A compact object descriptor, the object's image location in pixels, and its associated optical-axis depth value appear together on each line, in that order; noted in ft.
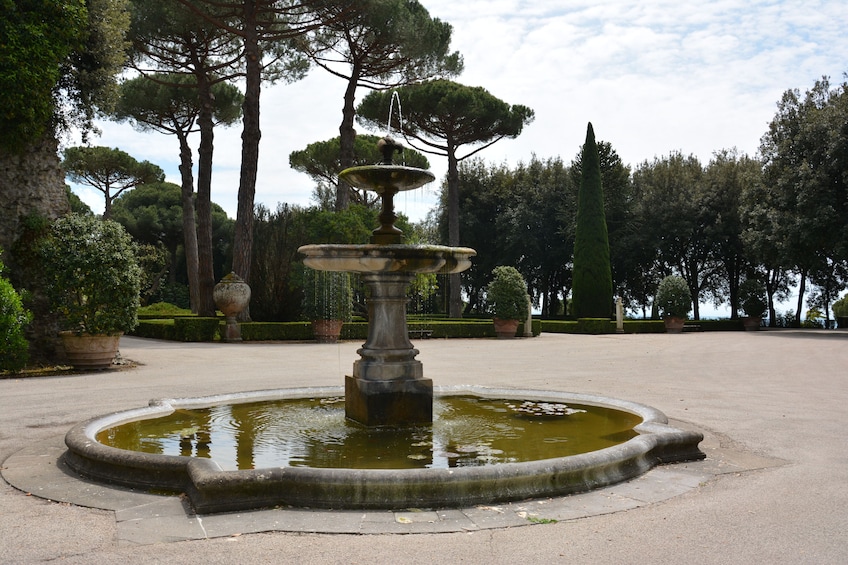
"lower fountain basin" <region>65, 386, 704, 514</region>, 11.39
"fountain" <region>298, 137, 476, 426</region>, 17.52
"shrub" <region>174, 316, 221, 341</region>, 58.44
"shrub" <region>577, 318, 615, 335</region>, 86.38
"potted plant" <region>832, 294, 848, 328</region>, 109.91
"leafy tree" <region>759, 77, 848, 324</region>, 80.74
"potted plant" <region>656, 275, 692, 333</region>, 90.38
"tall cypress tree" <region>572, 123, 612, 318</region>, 99.25
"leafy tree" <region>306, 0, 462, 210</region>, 74.74
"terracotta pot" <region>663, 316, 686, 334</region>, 90.89
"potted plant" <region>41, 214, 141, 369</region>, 35.55
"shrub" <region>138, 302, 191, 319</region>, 86.53
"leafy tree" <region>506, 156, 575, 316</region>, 114.01
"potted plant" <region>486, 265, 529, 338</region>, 70.95
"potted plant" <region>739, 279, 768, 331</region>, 95.66
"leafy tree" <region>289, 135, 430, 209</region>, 112.27
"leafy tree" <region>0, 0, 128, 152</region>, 33.45
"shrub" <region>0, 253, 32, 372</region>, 32.86
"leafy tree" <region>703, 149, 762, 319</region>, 107.96
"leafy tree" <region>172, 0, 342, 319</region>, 64.80
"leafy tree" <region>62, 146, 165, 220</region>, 115.44
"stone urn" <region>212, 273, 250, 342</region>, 59.00
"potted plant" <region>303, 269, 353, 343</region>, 60.49
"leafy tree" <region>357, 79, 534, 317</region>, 95.14
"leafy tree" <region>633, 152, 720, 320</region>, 110.22
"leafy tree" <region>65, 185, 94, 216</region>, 119.65
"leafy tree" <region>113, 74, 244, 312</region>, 88.22
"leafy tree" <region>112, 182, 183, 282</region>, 126.82
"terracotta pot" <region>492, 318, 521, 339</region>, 71.56
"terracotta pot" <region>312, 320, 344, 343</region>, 60.08
